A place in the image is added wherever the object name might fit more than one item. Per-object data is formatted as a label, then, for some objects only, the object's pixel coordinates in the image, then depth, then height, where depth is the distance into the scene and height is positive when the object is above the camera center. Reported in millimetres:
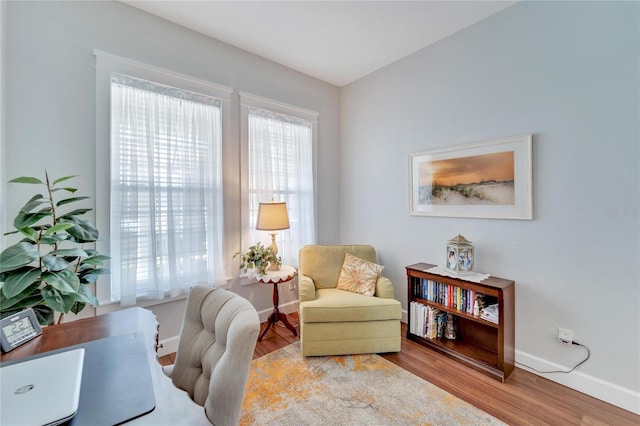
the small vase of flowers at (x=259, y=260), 2588 -444
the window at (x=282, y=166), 2865 +536
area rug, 1647 -1235
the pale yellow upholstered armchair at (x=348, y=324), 2273 -943
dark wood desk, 741 -506
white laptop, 646 -472
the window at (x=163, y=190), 2111 +200
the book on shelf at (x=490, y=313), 2098 -794
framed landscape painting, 2158 +285
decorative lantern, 2312 -365
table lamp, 2676 -37
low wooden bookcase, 2029 -1001
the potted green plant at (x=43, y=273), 1292 -295
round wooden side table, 2527 -626
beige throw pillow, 2650 -630
